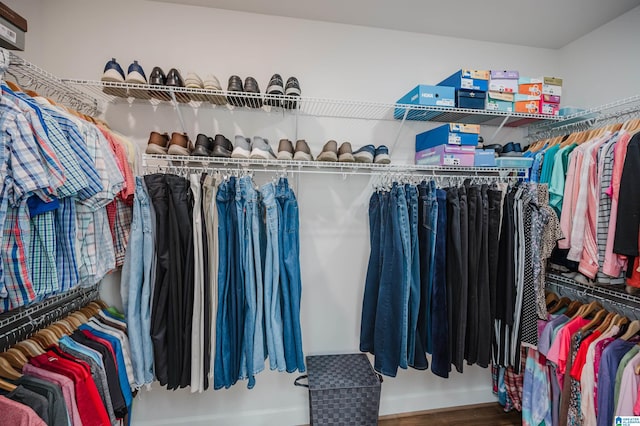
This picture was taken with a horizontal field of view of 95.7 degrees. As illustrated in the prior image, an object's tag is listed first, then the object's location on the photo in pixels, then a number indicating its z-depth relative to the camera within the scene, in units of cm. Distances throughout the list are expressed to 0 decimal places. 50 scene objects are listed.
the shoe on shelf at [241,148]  155
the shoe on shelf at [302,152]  163
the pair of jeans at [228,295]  141
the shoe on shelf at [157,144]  151
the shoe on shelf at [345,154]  166
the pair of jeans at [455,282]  153
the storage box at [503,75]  175
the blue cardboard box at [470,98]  173
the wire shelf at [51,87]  109
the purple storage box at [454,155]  169
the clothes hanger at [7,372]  103
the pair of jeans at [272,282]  146
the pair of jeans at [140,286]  135
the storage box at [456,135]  169
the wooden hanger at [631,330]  140
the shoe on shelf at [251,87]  161
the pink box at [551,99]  181
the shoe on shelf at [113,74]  147
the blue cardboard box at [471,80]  171
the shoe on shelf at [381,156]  171
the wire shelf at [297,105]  156
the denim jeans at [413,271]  154
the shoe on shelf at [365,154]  169
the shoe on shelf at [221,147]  155
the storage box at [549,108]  181
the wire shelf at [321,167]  156
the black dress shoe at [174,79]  154
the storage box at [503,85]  176
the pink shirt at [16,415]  87
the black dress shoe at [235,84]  159
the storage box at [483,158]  173
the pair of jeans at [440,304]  154
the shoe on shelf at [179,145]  151
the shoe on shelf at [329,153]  164
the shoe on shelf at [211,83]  157
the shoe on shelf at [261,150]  156
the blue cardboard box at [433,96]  168
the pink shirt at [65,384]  104
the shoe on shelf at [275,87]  161
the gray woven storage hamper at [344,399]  157
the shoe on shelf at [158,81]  155
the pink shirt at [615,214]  133
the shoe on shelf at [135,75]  148
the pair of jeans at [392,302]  150
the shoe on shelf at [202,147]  153
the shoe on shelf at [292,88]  163
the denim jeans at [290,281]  150
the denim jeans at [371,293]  167
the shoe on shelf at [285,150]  163
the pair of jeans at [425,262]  157
